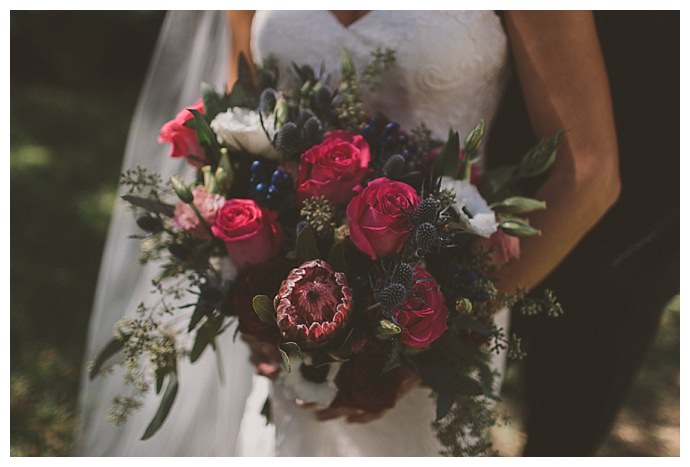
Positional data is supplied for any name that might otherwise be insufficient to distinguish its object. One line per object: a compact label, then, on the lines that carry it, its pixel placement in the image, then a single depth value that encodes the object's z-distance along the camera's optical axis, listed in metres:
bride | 1.34
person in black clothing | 1.74
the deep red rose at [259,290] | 1.07
